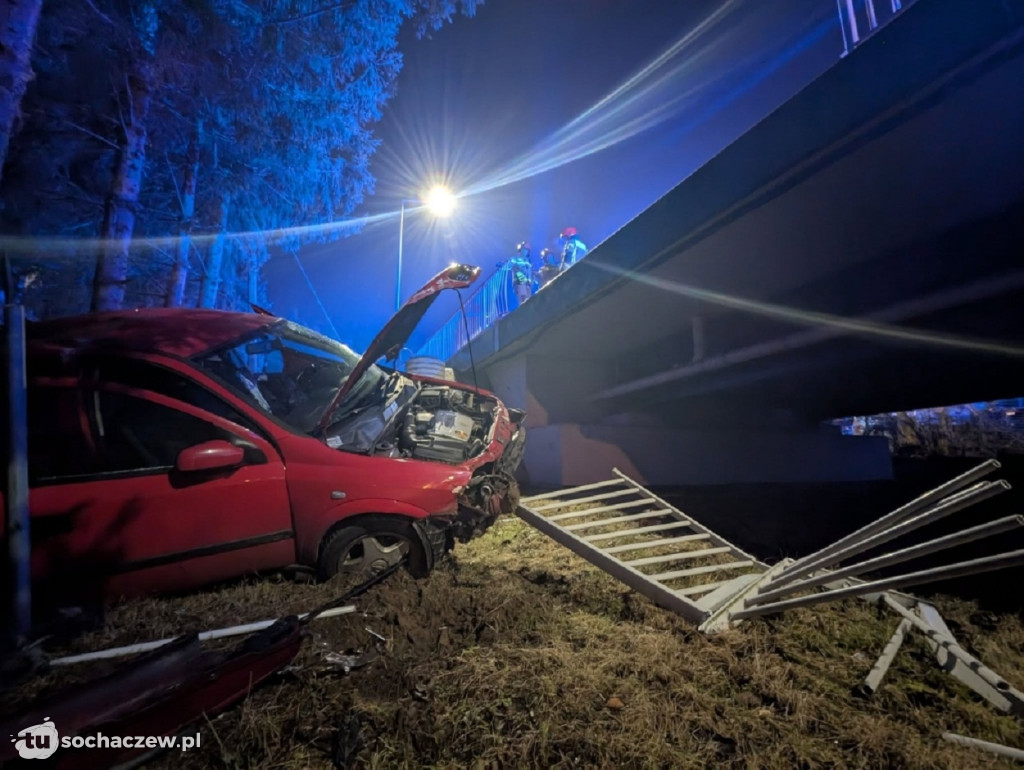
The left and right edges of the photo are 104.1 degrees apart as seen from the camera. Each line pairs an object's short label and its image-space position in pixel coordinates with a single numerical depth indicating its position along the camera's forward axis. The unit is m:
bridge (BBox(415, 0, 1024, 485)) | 2.55
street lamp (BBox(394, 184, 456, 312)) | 11.25
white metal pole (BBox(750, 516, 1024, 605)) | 1.37
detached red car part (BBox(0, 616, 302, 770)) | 1.41
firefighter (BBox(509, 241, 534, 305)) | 8.24
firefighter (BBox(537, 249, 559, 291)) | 8.40
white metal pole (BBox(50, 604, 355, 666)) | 2.01
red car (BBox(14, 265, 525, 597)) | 2.52
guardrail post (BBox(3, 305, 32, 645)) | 2.21
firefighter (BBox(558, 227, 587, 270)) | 8.20
